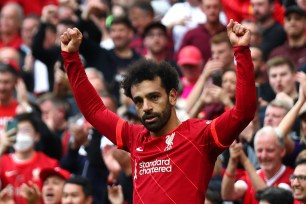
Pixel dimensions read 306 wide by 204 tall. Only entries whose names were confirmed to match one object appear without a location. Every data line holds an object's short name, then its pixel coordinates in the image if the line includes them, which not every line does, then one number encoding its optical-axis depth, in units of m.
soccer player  7.81
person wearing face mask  12.09
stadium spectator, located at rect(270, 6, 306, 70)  13.33
